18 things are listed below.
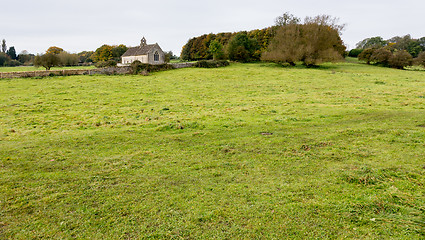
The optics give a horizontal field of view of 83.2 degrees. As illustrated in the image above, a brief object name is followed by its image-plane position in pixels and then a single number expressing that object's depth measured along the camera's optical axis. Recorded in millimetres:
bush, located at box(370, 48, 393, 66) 53778
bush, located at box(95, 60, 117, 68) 52781
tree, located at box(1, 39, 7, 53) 121312
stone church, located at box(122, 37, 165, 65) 61712
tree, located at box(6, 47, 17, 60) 111062
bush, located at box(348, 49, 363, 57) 78694
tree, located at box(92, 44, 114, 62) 86188
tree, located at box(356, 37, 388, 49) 108812
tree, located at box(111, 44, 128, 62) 86625
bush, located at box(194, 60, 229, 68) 46375
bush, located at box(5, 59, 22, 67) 80806
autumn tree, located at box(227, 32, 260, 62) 55969
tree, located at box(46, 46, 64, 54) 97800
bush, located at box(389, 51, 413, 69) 51531
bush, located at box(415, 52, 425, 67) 51144
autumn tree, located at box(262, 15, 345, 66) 45719
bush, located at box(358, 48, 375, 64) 58522
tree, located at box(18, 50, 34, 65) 100188
